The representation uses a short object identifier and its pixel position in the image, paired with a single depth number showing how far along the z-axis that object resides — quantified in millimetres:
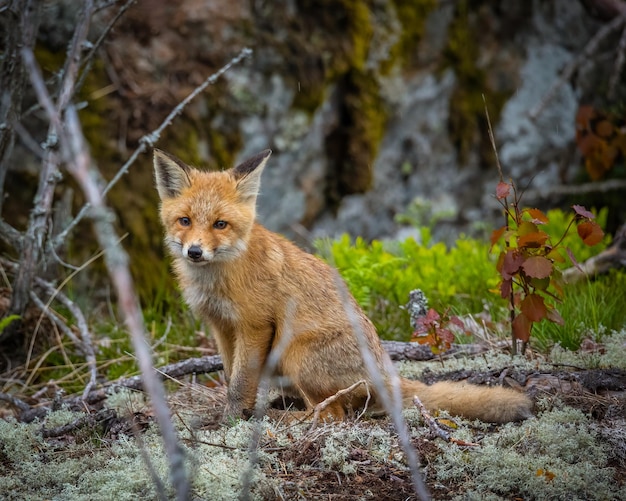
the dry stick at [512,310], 9430
